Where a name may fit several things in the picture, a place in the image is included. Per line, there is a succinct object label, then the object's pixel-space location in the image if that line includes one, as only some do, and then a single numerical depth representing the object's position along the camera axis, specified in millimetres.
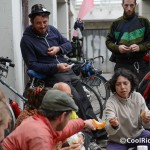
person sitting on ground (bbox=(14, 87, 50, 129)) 4803
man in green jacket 7727
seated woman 5908
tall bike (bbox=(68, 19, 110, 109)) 10100
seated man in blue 6633
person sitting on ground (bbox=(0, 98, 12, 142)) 2882
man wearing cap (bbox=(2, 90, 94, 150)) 3858
